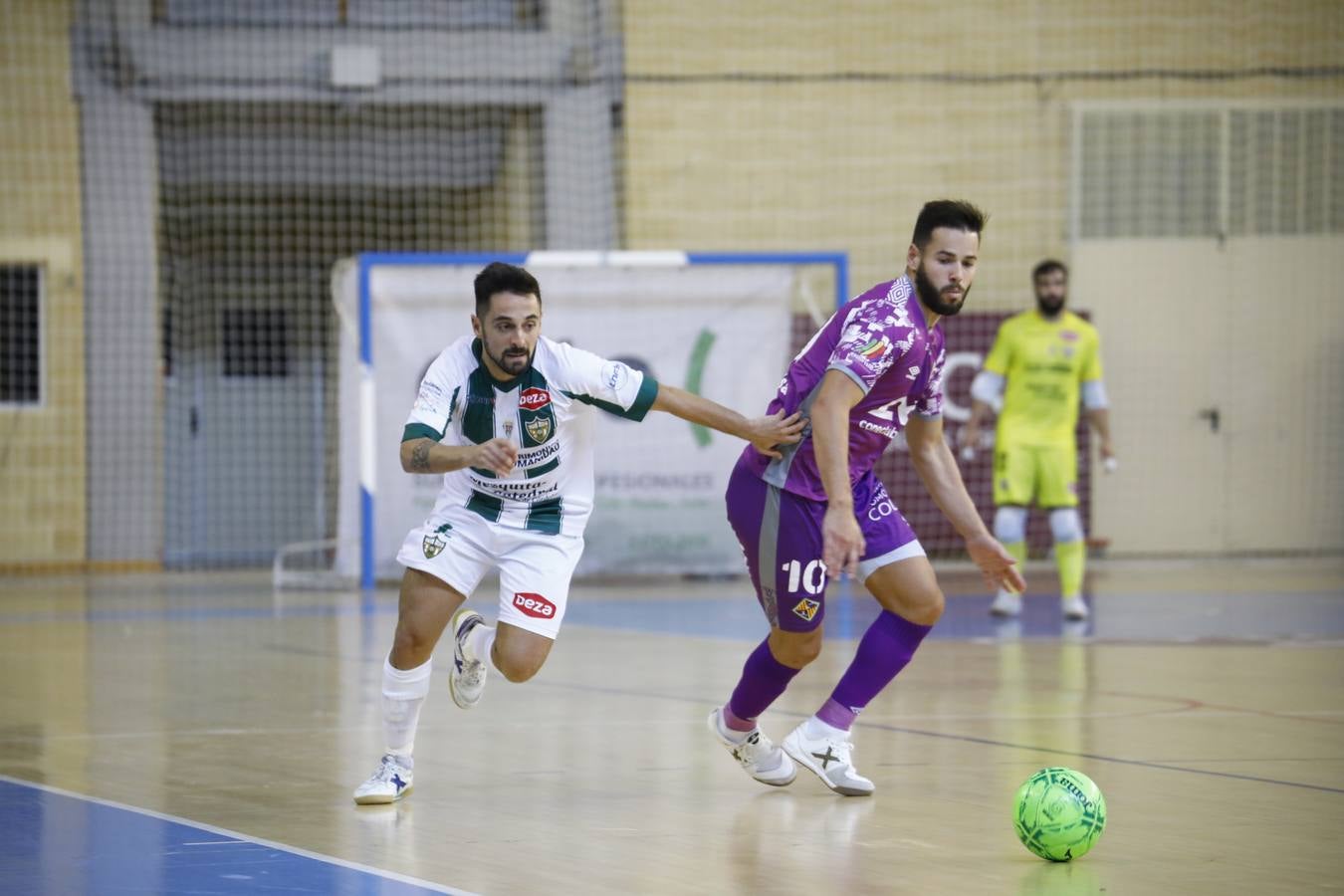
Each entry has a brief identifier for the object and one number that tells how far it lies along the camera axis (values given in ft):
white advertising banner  94.17
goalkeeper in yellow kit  77.66
